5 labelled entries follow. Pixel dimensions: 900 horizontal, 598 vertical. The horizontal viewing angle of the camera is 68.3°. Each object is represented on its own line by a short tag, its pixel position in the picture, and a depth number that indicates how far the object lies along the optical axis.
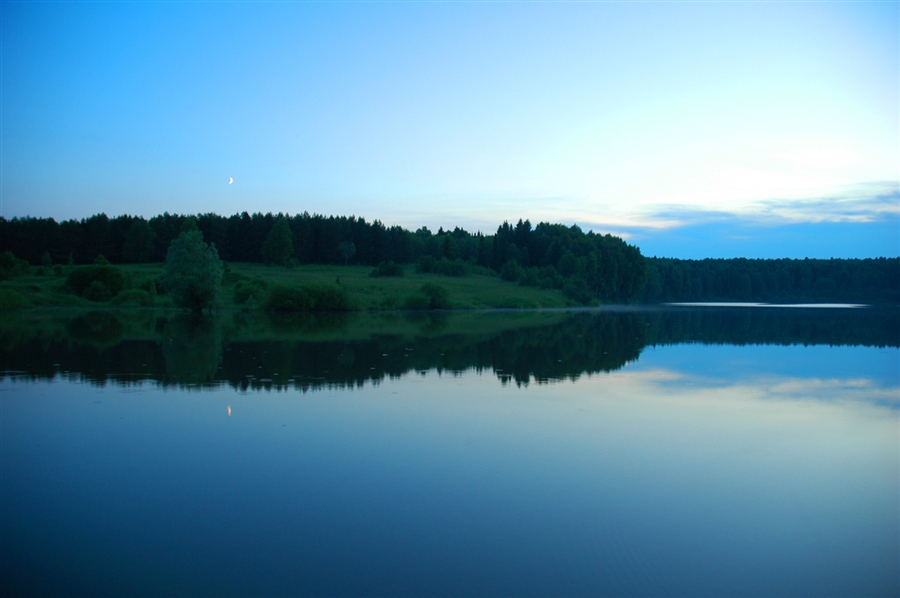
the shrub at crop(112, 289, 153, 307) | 58.80
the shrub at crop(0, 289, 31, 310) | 51.09
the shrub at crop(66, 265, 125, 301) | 61.00
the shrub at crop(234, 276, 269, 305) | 57.56
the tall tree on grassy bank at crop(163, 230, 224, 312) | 48.81
